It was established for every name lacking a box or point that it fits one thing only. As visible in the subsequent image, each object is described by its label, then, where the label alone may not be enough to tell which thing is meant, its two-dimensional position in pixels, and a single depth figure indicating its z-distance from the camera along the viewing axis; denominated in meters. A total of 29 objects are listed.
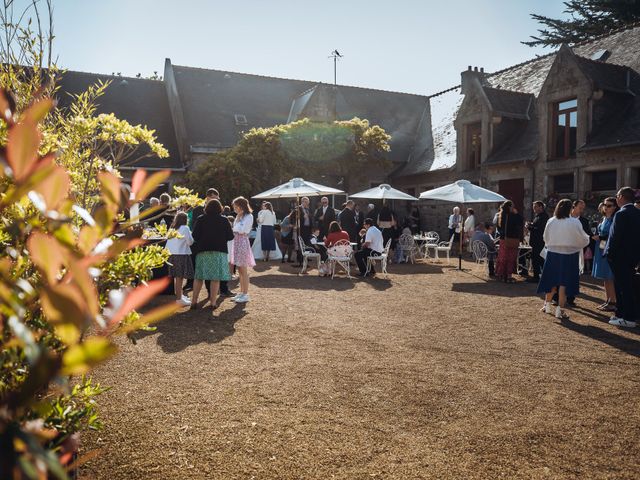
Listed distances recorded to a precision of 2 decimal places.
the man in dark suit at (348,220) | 13.53
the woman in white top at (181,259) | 8.14
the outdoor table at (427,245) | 16.10
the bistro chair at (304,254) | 12.58
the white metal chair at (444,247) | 15.81
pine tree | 25.95
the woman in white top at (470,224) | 16.05
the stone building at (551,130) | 16.16
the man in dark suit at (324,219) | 14.08
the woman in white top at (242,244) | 8.80
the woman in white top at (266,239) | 14.59
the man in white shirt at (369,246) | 12.04
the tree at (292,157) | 19.72
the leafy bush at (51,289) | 0.74
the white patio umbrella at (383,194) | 15.83
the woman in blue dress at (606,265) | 8.29
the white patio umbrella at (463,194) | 13.07
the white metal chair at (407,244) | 15.37
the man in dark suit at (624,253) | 7.02
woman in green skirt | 7.74
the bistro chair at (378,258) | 12.11
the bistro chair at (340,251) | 11.40
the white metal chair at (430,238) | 16.14
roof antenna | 26.97
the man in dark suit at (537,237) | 10.63
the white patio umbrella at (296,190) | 14.24
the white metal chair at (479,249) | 13.13
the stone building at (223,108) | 24.08
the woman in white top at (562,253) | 7.23
